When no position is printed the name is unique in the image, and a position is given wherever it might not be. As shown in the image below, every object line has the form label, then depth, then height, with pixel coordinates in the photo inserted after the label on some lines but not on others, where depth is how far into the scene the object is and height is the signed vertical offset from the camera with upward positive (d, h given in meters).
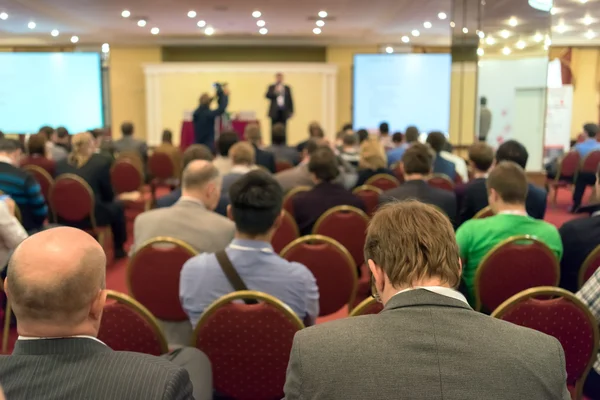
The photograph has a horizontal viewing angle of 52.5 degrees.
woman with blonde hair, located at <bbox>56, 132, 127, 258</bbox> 6.24 -0.59
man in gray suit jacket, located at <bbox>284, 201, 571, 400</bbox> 1.23 -0.49
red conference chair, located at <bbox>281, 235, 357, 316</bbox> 3.33 -0.81
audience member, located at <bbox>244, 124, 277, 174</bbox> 7.33 -0.44
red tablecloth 14.12 -0.32
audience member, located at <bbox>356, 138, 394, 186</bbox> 6.24 -0.47
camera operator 11.66 -0.05
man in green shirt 3.24 -0.58
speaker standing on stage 14.10 +0.34
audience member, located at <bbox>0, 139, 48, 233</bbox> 4.54 -0.54
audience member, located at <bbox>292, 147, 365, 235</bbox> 4.60 -0.61
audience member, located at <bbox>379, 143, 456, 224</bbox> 4.33 -0.50
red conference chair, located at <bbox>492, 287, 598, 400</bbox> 2.22 -0.73
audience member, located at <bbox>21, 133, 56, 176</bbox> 6.60 -0.47
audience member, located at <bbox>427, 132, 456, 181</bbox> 6.88 -0.48
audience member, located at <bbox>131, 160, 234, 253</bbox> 3.38 -0.60
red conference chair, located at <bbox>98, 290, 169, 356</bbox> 2.12 -0.74
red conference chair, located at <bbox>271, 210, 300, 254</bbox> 4.23 -0.81
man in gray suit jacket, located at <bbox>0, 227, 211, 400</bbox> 1.30 -0.50
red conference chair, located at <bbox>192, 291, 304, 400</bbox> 2.14 -0.80
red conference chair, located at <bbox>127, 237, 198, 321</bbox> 3.11 -0.82
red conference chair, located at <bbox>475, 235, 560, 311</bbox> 3.02 -0.75
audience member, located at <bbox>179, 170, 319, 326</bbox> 2.50 -0.65
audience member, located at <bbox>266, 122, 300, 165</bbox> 8.66 -0.48
